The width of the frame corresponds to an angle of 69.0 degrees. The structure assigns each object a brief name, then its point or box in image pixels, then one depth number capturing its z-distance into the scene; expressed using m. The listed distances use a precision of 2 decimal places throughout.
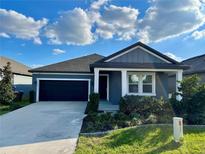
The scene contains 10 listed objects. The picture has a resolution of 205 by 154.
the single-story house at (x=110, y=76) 9.77
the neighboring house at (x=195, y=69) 13.82
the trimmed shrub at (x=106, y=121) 6.01
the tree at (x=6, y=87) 11.47
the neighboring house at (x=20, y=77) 17.94
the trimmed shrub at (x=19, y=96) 15.48
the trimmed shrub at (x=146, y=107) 7.64
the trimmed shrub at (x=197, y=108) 6.69
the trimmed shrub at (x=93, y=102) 9.07
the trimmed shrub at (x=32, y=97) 14.43
